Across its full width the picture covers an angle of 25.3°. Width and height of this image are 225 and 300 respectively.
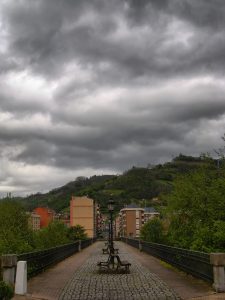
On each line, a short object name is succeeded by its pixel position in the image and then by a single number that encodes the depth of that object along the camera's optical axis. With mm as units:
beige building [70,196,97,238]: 136875
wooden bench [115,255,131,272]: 19692
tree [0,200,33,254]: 19406
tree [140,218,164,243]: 44281
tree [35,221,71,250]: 34375
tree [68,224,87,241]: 66844
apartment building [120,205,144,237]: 161875
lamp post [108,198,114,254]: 24139
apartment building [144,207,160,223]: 150825
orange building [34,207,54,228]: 144825
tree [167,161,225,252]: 17395
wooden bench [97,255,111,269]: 20766
